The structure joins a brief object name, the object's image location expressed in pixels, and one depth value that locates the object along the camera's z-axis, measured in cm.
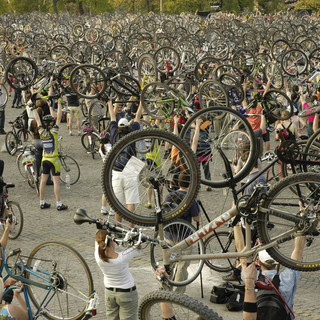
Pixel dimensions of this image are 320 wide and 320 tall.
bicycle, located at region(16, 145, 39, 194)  1216
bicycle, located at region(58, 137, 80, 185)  1303
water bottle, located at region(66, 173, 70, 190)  1273
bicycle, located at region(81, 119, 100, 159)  1527
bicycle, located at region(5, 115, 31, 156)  1570
